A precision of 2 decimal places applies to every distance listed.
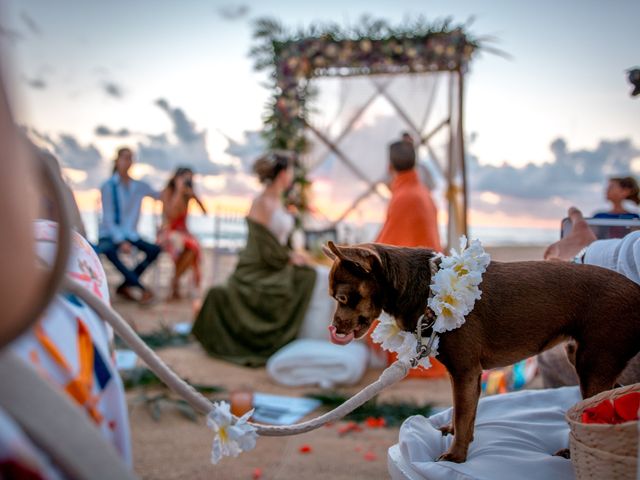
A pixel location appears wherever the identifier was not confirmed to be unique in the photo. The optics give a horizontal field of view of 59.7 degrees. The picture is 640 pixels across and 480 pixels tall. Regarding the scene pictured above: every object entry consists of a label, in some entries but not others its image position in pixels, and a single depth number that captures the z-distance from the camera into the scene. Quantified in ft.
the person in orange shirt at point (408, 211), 15.87
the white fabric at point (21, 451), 2.28
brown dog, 4.91
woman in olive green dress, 18.42
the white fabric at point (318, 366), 15.64
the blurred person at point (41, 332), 1.95
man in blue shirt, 27.73
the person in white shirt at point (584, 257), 5.54
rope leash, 3.47
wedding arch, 24.68
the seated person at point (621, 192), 19.56
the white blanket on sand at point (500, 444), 4.89
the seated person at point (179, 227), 30.40
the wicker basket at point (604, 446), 3.89
